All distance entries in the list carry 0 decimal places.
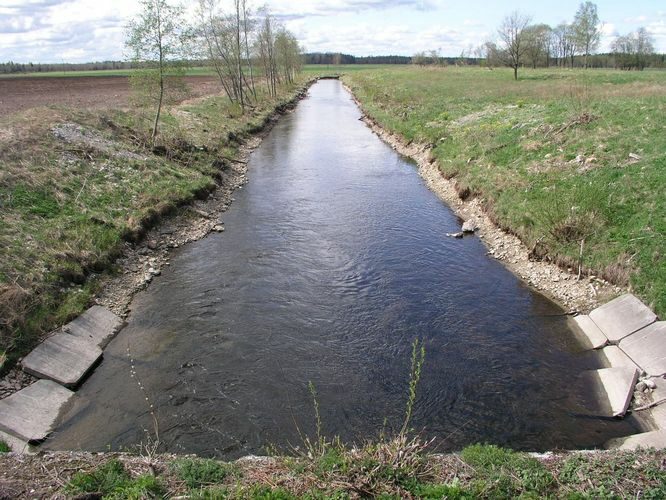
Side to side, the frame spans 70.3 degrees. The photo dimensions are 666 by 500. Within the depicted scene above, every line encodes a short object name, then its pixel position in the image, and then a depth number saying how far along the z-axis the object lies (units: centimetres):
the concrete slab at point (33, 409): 1055
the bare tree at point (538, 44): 9291
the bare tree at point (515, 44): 7488
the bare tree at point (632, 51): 9569
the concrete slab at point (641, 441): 962
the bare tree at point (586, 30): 9534
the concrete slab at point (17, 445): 1004
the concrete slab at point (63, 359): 1224
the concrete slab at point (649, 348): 1178
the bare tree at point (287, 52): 7819
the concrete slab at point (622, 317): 1314
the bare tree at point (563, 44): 10359
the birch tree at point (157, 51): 2761
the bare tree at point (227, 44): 4938
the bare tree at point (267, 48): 6781
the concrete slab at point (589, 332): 1361
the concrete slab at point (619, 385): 1118
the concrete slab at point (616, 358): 1235
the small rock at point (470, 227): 2236
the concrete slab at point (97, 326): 1394
